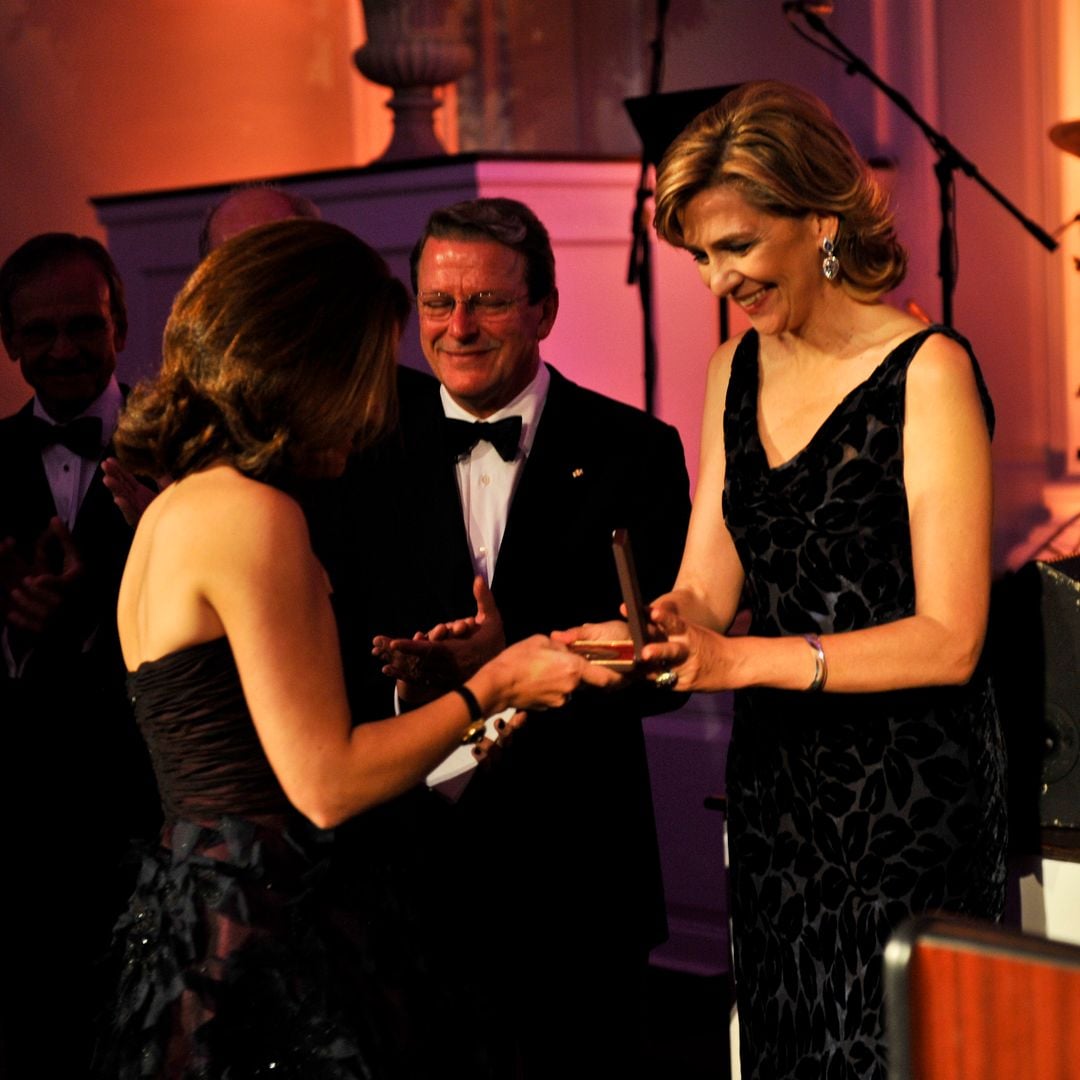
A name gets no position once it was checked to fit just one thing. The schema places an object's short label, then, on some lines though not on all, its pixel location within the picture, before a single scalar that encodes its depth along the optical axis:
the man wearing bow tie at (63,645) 3.06
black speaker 2.36
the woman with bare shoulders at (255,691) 1.92
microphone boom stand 4.93
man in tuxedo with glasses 2.72
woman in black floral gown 2.17
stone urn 5.34
